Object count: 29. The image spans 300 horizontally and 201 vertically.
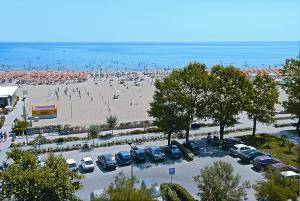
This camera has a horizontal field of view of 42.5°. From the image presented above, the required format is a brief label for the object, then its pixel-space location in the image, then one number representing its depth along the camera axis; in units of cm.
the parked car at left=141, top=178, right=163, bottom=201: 2033
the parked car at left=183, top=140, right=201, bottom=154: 3015
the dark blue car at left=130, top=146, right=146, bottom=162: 2838
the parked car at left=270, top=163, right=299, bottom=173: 2451
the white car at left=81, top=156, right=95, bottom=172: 2681
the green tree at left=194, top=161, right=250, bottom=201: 1746
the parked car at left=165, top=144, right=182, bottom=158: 2895
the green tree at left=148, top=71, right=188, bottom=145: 3062
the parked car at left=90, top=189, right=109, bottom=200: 2070
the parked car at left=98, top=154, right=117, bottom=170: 2694
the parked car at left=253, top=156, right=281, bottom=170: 2623
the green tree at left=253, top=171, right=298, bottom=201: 1661
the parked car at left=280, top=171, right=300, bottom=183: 2260
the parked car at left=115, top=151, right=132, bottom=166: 2791
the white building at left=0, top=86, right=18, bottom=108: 4997
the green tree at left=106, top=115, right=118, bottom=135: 3681
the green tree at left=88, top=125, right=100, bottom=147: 3388
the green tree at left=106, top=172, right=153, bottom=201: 1425
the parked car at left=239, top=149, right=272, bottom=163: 2794
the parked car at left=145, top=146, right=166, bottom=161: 2836
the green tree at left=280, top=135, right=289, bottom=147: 3176
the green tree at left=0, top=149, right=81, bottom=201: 1717
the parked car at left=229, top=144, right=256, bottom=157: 2911
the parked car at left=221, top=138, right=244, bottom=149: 3127
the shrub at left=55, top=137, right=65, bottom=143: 3412
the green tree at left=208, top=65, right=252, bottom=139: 3203
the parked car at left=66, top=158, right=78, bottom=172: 2651
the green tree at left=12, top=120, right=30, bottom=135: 3666
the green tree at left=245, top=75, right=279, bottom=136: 3266
